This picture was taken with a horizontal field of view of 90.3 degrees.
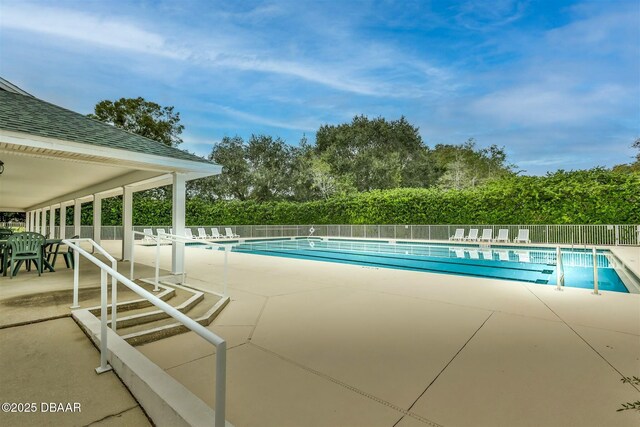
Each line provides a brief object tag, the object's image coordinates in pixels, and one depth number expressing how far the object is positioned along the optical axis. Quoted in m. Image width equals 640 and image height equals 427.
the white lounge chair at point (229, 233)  21.75
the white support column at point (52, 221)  16.70
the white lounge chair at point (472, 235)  16.86
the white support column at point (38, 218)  21.01
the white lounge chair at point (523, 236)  15.72
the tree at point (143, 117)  24.59
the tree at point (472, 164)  28.38
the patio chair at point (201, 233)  20.60
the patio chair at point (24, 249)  5.73
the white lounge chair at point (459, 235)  17.34
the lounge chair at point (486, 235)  16.73
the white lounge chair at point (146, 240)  18.73
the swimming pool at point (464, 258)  8.84
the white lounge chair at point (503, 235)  16.27
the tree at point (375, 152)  28.88
